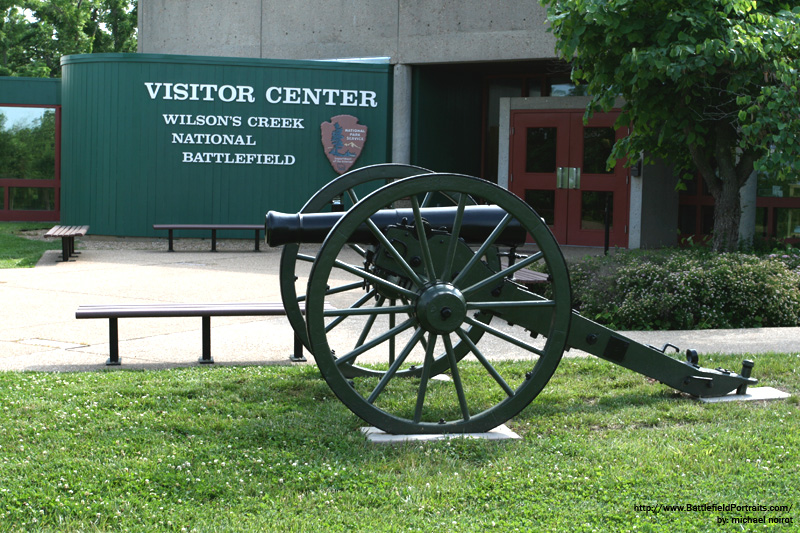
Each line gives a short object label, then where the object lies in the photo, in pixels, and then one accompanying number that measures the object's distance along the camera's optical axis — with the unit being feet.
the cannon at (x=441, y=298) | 15.97
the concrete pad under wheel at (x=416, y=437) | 16.33
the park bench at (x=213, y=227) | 50.96
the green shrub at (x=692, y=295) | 29.14
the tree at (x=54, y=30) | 101.50
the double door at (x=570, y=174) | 54.19
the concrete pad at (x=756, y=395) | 19.58
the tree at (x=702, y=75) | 31.81
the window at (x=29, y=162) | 63.98
